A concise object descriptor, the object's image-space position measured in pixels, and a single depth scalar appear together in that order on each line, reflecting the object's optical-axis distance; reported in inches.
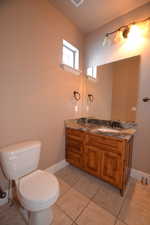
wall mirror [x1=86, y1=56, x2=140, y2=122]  69.1
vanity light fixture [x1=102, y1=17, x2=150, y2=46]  60.8
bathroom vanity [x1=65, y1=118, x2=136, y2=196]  54.4
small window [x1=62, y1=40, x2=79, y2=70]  81.5
